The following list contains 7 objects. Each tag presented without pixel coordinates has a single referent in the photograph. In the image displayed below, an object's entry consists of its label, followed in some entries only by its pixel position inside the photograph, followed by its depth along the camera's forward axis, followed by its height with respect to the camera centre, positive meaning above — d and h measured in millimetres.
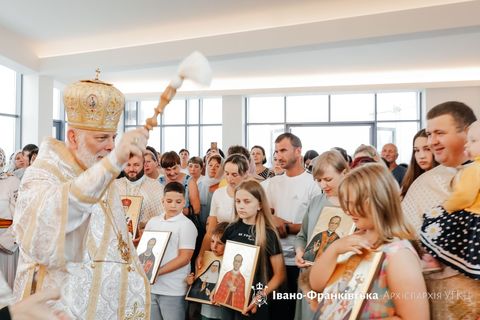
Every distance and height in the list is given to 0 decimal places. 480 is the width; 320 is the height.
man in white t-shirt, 3535 -274
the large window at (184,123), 15094 +1386
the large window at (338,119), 13484 +1412
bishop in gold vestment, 1792 -261
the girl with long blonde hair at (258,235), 3107 -526
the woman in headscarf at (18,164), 6211 -42
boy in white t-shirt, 3580 -797
